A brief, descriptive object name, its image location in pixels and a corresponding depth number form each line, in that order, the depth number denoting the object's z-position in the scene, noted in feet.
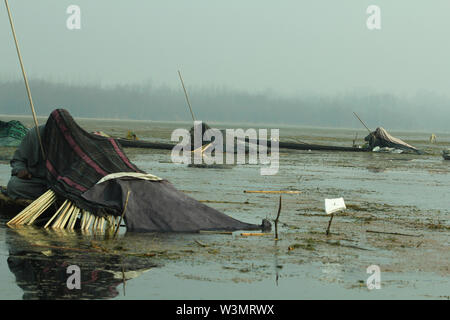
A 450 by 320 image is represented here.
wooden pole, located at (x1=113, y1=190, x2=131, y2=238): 51.99
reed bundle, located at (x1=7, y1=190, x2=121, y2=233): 54.80
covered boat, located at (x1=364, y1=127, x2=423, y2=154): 238.58
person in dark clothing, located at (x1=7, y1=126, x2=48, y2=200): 59.31
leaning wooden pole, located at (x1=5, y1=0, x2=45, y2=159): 59.93
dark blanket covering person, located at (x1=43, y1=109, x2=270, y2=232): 55.83
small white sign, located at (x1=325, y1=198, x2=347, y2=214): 55.21
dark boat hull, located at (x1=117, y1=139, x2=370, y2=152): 191.93
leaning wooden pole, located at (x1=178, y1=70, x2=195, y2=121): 151.10
